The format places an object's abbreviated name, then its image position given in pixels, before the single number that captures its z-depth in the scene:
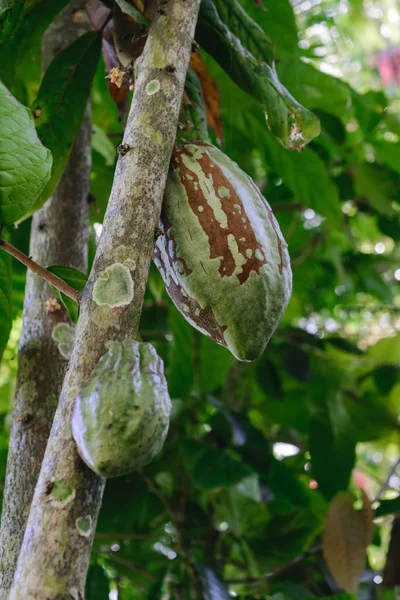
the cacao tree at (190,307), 0.67
